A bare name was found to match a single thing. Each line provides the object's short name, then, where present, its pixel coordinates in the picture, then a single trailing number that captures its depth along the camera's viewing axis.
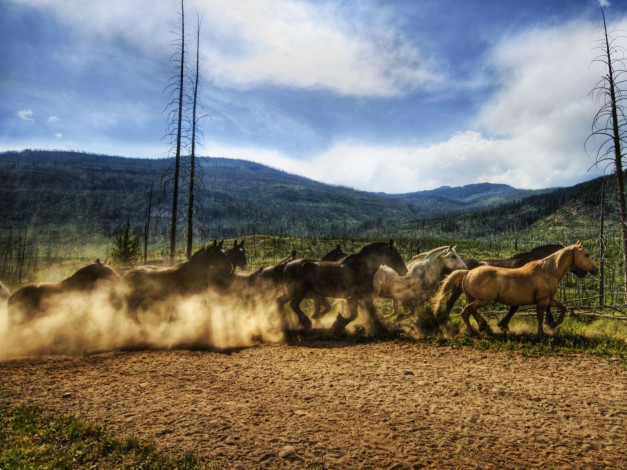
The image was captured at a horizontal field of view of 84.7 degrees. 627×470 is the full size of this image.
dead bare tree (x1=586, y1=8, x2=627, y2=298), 14.70
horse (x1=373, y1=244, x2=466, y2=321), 12.05
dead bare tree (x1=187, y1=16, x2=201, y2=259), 19.28
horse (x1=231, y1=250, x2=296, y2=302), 12.86
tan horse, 9.62
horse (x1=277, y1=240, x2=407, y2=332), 11.41
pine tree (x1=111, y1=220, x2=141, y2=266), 37.11
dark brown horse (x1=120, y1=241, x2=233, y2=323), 10.95
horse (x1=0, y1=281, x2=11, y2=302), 10.93
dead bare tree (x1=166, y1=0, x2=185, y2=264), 19.30
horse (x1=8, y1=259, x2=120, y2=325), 9.70
